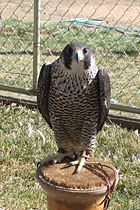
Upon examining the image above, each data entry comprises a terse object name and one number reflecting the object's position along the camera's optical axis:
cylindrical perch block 2.65
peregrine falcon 3.11
